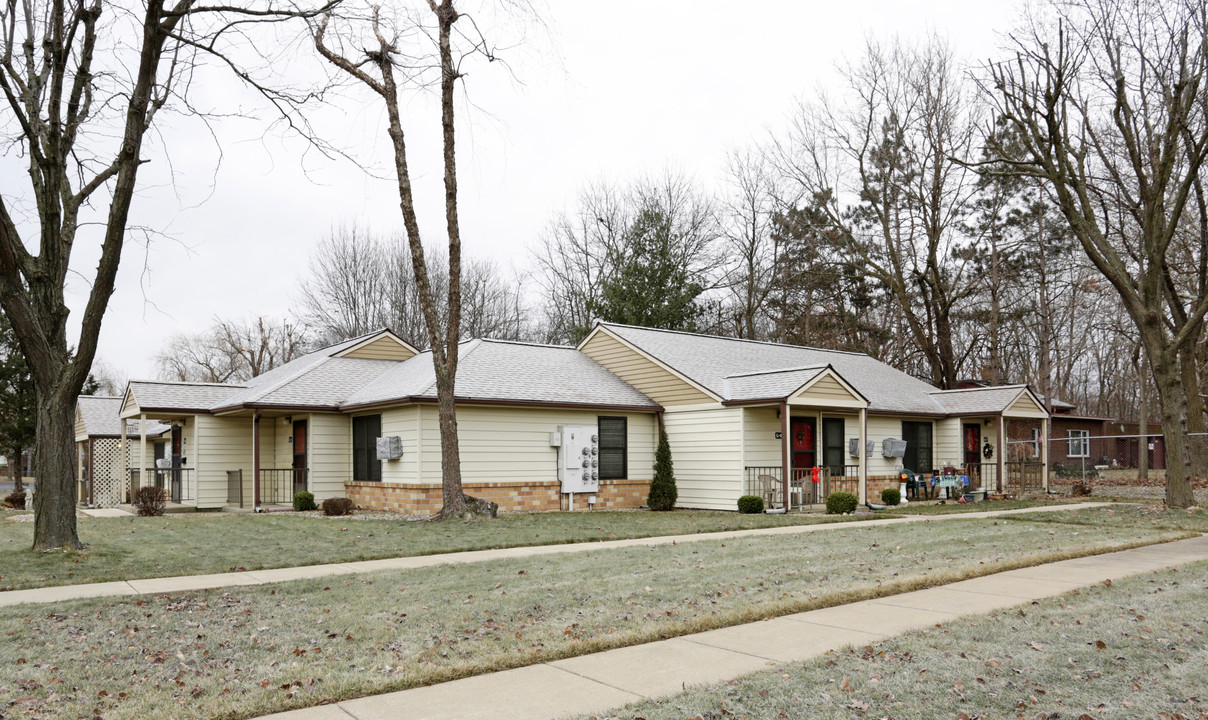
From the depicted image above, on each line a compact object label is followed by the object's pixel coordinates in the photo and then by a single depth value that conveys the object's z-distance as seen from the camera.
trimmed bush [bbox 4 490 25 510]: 24.95
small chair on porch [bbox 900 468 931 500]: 23.33
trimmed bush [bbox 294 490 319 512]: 19.45
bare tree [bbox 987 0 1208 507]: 18.02
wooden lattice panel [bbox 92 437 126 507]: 26.98
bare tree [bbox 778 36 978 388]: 32.03
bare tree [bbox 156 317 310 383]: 50.19
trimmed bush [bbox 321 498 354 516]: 18.06
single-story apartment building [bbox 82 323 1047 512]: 19.16
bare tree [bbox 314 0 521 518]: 16.45
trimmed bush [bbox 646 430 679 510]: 20.28
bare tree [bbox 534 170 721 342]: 37.69
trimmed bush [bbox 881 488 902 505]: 21.38
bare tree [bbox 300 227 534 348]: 44.12
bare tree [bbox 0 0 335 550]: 11.05
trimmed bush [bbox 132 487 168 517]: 18.70
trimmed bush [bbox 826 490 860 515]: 18.44
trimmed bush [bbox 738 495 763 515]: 18.70
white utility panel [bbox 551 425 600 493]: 20.02
